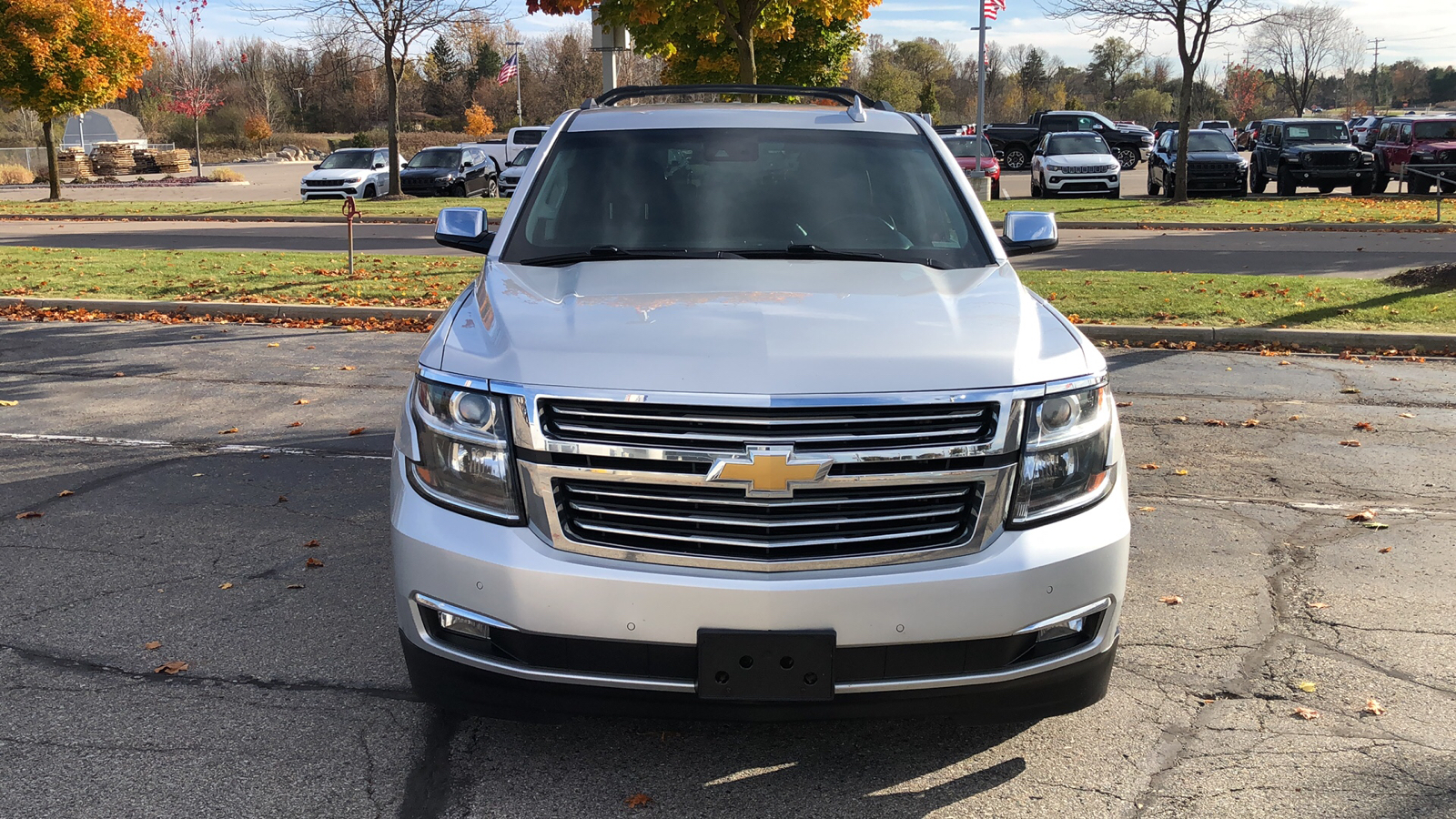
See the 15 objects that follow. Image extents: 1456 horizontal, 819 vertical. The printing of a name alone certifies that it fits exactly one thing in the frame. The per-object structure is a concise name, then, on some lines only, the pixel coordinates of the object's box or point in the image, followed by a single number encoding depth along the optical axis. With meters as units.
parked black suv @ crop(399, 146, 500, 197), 32.72
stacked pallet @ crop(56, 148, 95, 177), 55.00
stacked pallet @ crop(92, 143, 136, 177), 54.91
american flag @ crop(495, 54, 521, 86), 47.96
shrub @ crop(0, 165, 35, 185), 48.78
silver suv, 2.92
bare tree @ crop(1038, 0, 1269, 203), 25.38
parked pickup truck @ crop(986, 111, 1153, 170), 42.19
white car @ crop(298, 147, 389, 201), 31.70
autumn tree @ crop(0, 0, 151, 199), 31.42
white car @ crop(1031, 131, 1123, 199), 27.61
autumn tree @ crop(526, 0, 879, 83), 17.05
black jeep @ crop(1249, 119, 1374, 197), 28.91
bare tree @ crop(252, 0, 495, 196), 30.16
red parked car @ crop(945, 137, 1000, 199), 28.98
